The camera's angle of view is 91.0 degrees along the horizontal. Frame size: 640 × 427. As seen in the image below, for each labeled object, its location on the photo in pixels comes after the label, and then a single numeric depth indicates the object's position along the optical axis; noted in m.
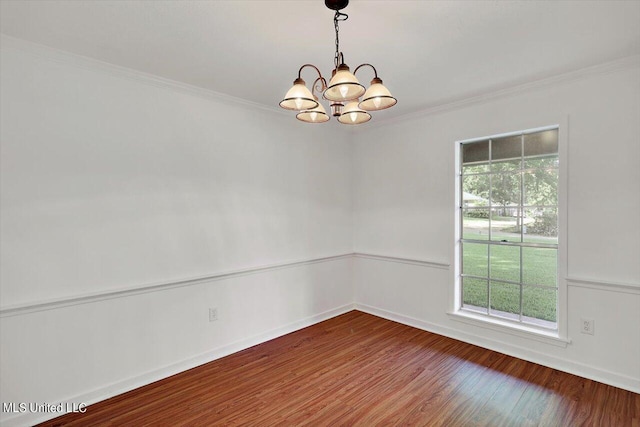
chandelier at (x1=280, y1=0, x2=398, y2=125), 1.62
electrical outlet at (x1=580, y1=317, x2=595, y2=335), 2.66
